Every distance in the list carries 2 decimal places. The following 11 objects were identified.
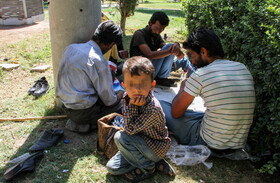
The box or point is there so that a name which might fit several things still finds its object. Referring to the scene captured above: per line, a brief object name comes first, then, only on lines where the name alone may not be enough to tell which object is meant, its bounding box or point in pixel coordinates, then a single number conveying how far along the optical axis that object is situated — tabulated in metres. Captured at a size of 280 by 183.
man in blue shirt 2.97
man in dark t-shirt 4.23
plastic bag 2.69
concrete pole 3.32
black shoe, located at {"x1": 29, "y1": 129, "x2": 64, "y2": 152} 2.82
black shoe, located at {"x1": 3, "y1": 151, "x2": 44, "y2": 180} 2.33
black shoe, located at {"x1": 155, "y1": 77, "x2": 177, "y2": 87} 4.84
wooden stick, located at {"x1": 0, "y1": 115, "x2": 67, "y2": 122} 3.48
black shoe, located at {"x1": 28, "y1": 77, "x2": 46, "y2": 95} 4.28
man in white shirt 2.42
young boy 2.24
